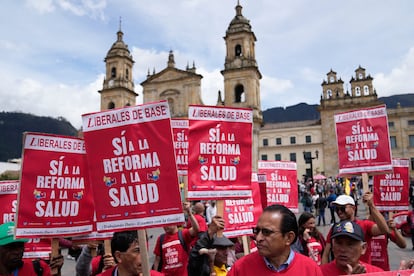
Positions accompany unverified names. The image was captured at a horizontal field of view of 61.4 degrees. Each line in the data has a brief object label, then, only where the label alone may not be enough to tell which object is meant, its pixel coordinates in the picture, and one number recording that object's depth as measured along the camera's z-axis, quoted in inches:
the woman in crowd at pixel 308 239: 163.5
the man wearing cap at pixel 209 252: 130.3
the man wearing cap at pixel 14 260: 109.2
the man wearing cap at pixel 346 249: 100.6
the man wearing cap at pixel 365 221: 141.4
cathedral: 1428.4
